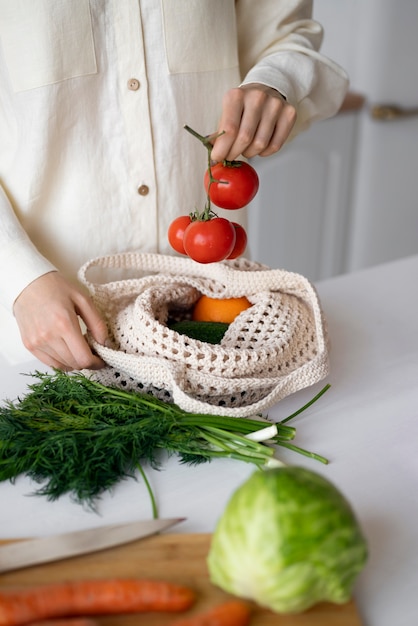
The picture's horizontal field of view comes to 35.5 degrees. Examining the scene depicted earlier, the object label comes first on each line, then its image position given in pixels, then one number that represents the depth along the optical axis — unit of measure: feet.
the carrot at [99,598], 1.90
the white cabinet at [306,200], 7.94
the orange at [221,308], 3.12
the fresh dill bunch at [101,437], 2.48
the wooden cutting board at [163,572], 1.94
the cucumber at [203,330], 2.94
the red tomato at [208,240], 2.62
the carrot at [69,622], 1.82
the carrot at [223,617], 1.86
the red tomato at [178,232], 2.84
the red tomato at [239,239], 2.88
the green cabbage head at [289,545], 1.82
